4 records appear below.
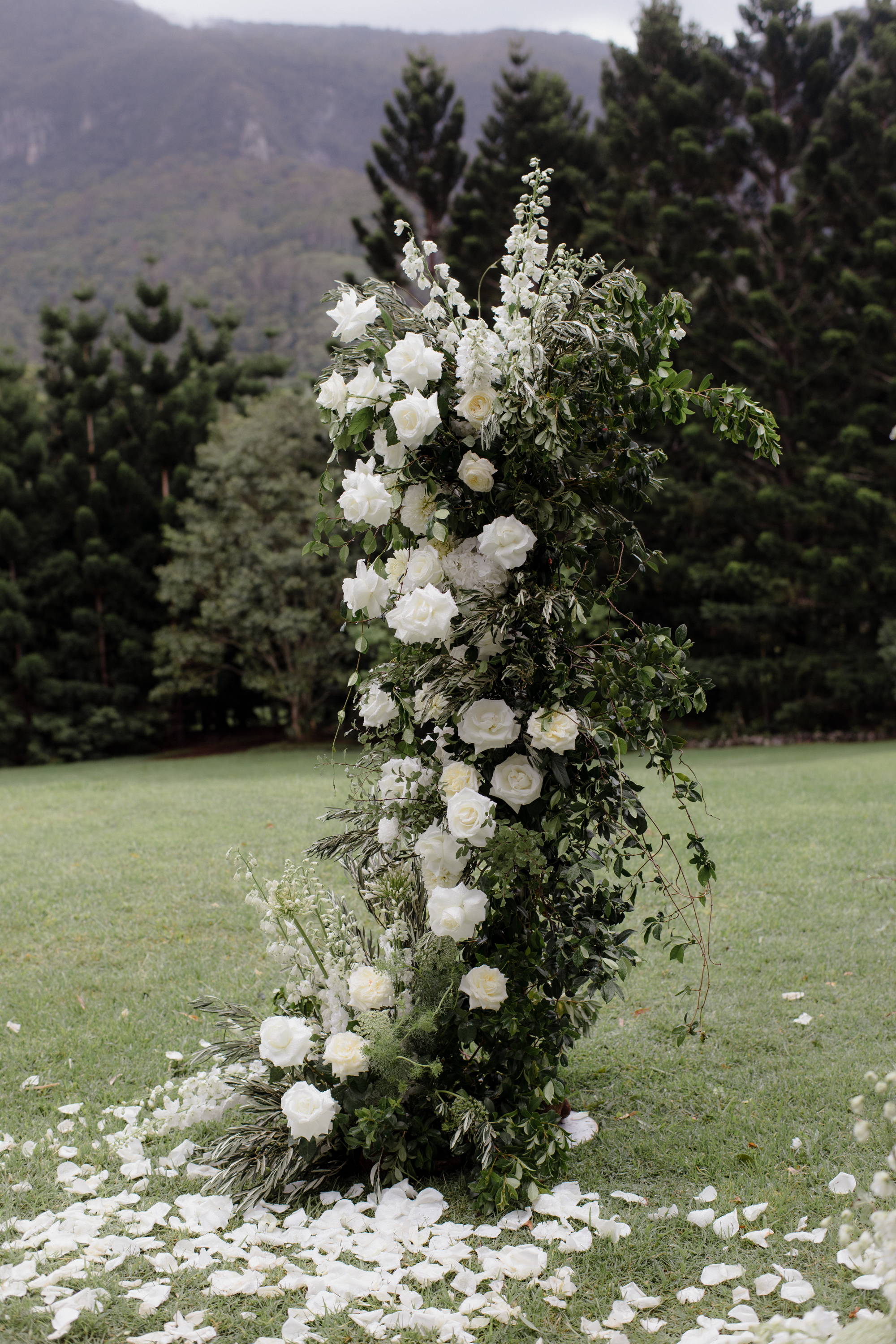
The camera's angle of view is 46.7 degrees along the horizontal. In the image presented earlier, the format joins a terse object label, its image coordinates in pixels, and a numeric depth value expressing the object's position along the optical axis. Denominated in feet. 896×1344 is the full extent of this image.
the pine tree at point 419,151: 53.42
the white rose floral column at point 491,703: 8.20
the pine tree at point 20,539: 51.90
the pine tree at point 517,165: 52.85
